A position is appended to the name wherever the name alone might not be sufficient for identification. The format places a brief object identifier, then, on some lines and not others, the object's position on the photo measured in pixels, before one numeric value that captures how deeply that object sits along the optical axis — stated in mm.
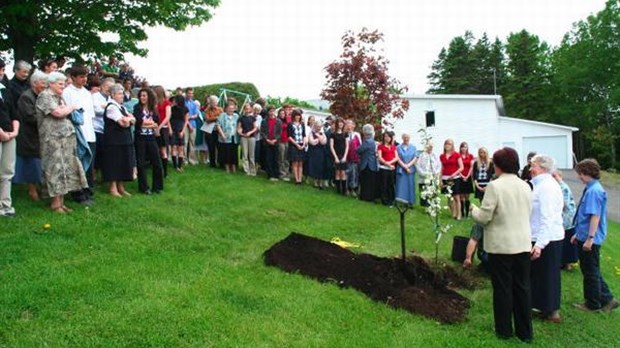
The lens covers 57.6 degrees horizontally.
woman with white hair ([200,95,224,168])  14412
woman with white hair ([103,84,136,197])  9609
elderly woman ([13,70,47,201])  8328
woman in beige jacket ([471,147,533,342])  6258
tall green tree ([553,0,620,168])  51156
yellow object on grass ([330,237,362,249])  9481
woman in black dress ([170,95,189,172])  13109
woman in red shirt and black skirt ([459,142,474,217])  14516
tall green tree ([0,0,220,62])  14484
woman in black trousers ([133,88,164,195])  10359
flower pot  9391
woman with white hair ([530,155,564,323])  6918
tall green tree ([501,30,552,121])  63094
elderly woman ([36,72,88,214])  8156
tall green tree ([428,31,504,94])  76044
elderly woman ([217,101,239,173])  14258
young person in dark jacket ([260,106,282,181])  14555
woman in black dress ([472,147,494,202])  13992
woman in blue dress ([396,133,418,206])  14500
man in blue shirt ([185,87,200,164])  14281
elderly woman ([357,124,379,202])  14625
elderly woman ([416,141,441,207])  14058
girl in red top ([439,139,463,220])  14359
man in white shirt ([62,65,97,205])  8930
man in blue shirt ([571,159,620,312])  7824
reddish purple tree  19562
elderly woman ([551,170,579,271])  9805
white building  40531
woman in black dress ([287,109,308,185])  14680
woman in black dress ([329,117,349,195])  14727
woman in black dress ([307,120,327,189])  14992
